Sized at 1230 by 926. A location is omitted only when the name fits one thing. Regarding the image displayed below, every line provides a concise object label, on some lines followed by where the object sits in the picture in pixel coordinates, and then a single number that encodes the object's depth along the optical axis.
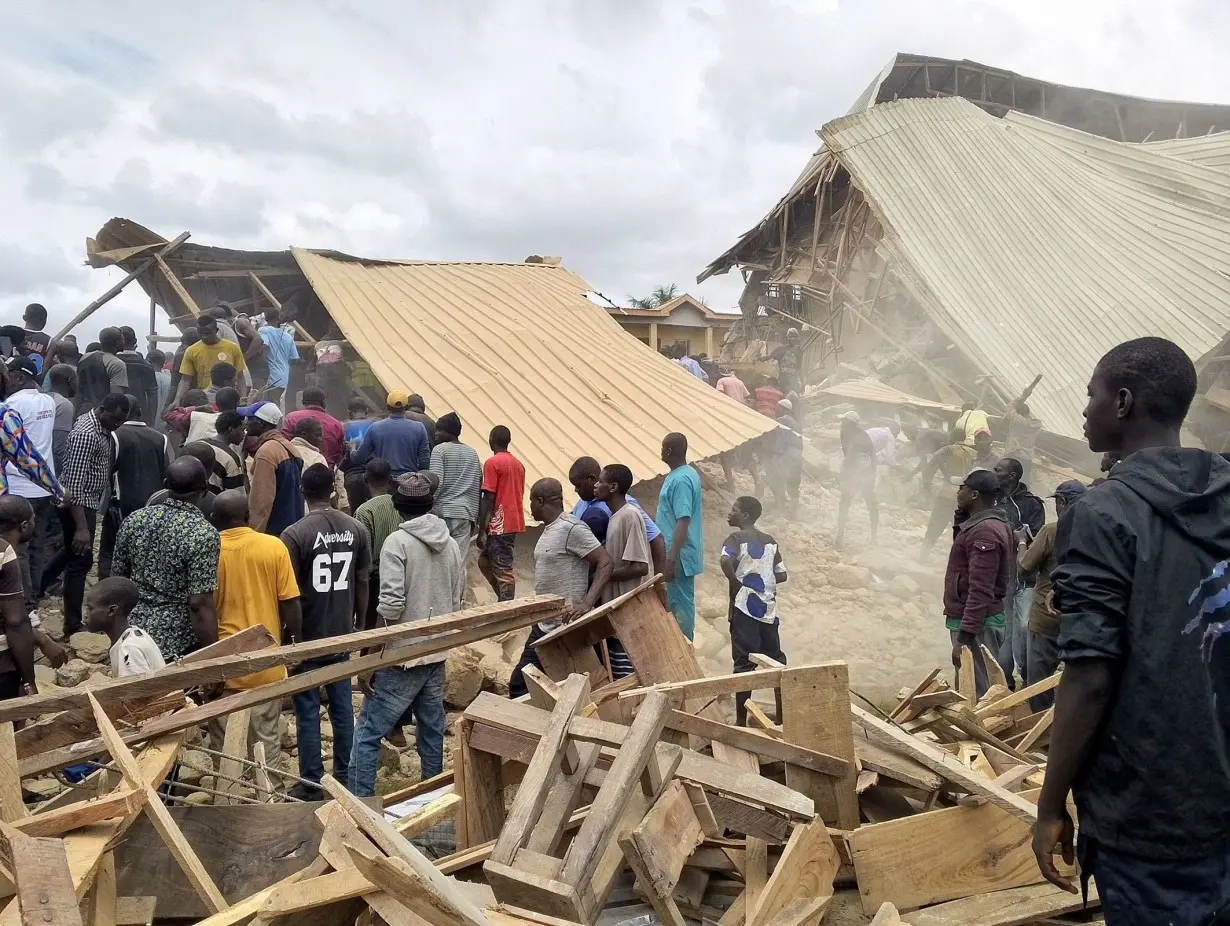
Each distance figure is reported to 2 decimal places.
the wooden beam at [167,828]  2.62
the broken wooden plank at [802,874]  2.68
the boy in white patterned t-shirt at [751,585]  5.69
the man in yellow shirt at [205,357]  8.10
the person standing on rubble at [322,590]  4.70
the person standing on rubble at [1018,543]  6.02
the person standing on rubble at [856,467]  11.38
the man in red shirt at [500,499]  7.27
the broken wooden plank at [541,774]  2.42
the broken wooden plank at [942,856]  2.99
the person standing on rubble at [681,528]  6.06
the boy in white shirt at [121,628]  3.84
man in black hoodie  2.03
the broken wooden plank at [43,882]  2.14
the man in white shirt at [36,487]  5.86
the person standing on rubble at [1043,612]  5.09
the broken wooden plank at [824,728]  3.33
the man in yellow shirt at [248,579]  4.41
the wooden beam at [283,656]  3.06
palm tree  43.91
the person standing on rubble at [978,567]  5.61
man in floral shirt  4.20
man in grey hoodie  4.46
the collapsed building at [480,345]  9.42
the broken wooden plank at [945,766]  2.97
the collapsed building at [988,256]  16.12
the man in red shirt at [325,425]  7.16
